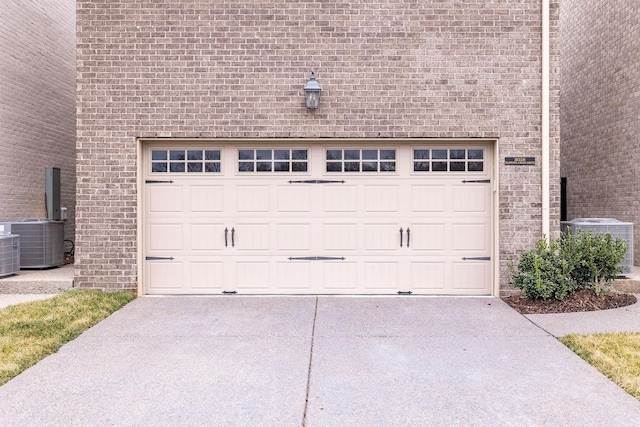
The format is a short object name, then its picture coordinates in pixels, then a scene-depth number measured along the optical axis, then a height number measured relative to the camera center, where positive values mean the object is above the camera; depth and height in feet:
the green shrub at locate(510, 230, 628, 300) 20.38 -2.43
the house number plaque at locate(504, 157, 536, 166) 22.77 +2.47
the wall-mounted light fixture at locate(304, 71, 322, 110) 22.12 +5.70
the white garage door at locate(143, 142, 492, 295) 23.56 -0.32
